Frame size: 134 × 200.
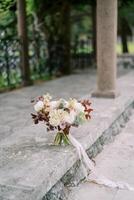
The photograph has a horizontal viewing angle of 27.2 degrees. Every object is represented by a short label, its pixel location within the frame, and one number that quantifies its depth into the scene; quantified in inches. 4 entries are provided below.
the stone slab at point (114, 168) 92.8
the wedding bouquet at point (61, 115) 101.7
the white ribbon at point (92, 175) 97.3
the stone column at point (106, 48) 179.4
